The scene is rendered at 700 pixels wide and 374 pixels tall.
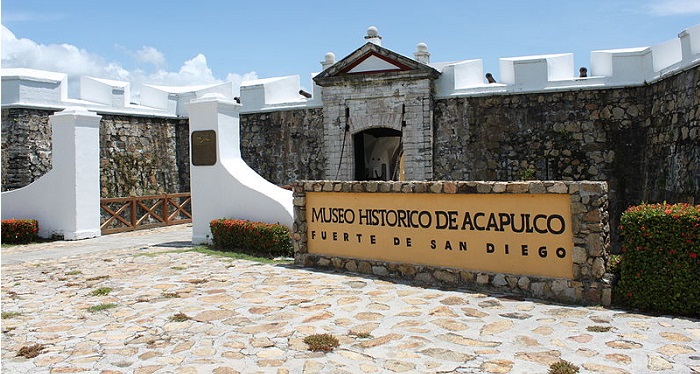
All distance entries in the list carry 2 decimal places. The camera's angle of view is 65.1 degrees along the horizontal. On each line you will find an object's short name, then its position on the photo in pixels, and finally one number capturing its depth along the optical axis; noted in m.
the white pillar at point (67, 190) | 11.90
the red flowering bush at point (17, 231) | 11.54
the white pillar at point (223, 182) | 9.98
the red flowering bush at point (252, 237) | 8.92
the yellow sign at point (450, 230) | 5.95
